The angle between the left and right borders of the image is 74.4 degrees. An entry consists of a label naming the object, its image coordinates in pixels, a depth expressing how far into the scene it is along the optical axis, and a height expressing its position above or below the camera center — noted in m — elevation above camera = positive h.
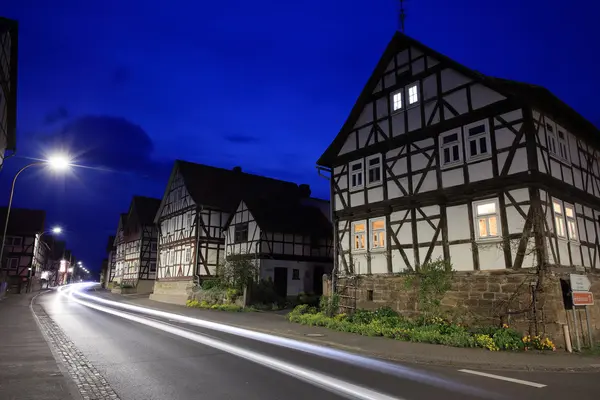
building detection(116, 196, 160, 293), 50.53 +4.56
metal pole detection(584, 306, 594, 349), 13.08 -1.57
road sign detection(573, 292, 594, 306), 13.09 -0.49
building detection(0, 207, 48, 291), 57.84 +5.45
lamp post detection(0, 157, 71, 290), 17.11 +5.08
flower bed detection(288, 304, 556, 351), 12.60 -1.71
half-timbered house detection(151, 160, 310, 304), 36.00 +6.11
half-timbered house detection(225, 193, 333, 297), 32.00 +3.20
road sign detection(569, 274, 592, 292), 13.12 +0.03
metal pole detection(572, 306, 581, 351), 12.79 -1.34
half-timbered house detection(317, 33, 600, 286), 14.58 +4.64
